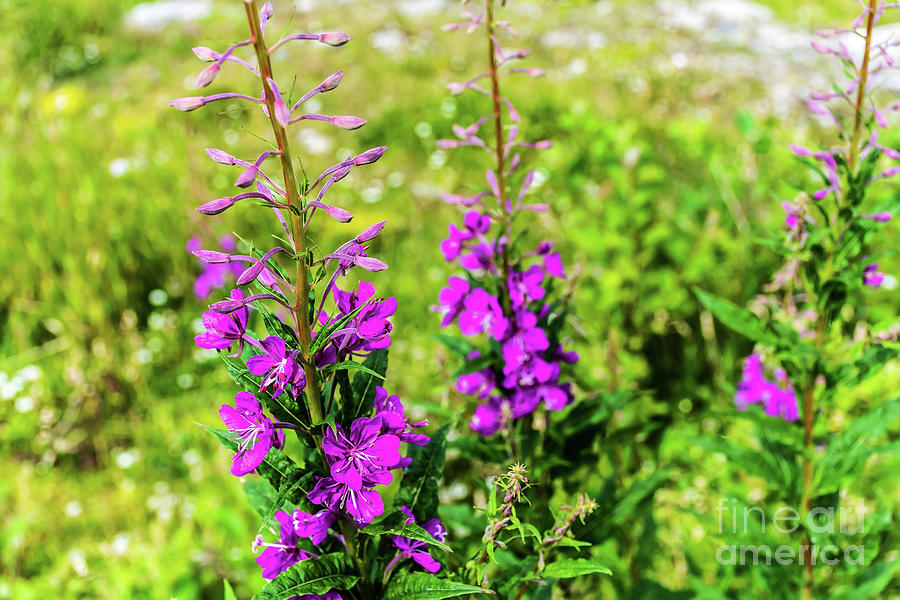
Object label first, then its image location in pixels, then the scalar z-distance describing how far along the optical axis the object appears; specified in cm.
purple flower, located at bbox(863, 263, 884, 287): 93
